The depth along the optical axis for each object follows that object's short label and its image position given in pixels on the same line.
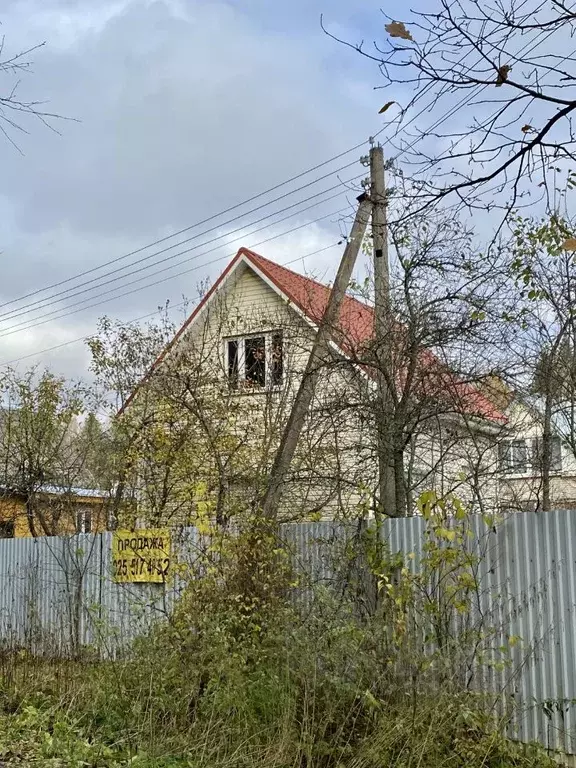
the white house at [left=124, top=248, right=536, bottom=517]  9.66
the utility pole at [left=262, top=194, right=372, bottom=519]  9.02
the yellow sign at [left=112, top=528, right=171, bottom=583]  8.78
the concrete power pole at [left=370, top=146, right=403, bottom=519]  8.95
